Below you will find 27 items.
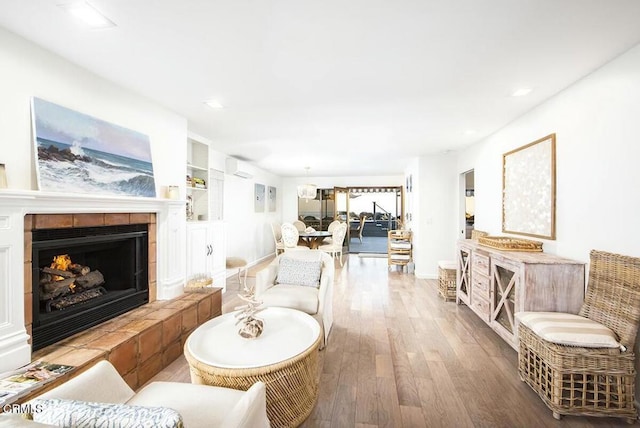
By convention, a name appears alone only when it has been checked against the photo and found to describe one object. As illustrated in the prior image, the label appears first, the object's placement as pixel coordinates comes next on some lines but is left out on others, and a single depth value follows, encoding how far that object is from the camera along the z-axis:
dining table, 7.07
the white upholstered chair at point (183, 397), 1.12
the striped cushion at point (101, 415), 0.78
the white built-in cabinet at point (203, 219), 3.97
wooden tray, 2.88
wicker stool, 4.20
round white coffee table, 1.60
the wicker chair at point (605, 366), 1.78
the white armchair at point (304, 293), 2.74
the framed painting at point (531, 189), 2.81
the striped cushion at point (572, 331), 1.79
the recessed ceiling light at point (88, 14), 1.59
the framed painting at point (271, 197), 8.27
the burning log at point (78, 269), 2.53
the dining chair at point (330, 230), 8.16
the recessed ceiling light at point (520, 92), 2.63
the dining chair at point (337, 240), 6.71
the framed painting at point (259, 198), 7.29
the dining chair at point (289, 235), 6.57
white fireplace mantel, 1.73
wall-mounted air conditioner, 5.70
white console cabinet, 2.32
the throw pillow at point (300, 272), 3.16
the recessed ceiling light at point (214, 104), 2.98
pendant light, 7.66
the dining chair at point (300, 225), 8.42
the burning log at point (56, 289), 2.19
